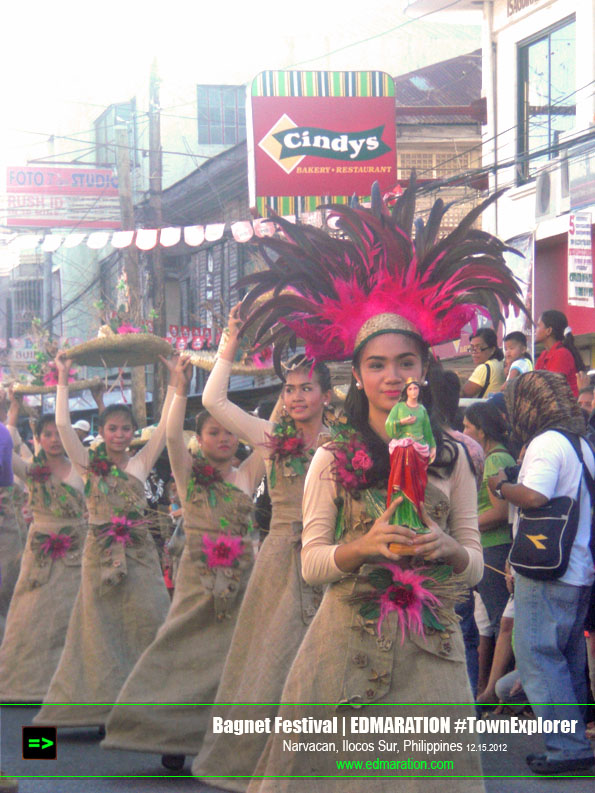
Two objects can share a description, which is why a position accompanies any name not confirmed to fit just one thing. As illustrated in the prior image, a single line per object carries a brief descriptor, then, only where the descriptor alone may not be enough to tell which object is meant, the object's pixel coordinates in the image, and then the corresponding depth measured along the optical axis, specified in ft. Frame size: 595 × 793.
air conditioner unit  55.11
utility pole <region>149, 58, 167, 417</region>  70.23
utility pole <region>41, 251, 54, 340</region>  134.62
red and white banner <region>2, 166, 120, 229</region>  104.53
